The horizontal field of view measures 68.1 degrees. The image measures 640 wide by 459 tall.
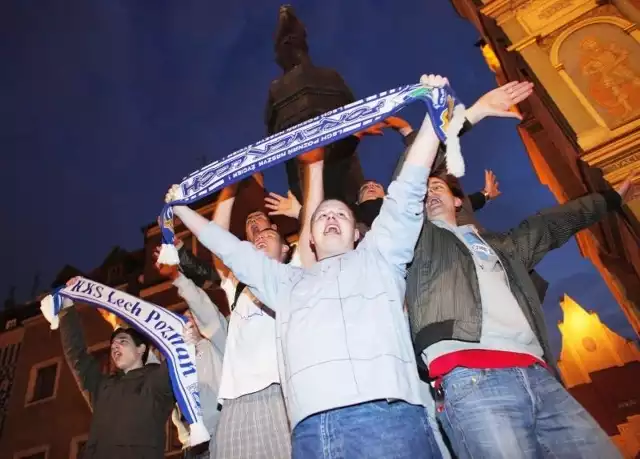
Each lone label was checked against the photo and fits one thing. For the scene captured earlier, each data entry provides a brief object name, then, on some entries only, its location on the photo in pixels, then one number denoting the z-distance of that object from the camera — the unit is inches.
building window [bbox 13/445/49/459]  552.4
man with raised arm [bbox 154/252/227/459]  127.6
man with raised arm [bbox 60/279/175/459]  133.5
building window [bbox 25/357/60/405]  597.9
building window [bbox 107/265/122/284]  681.8
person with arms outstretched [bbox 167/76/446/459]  67.7
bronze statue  201.3
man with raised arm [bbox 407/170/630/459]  73.0
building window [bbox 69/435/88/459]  527.2
